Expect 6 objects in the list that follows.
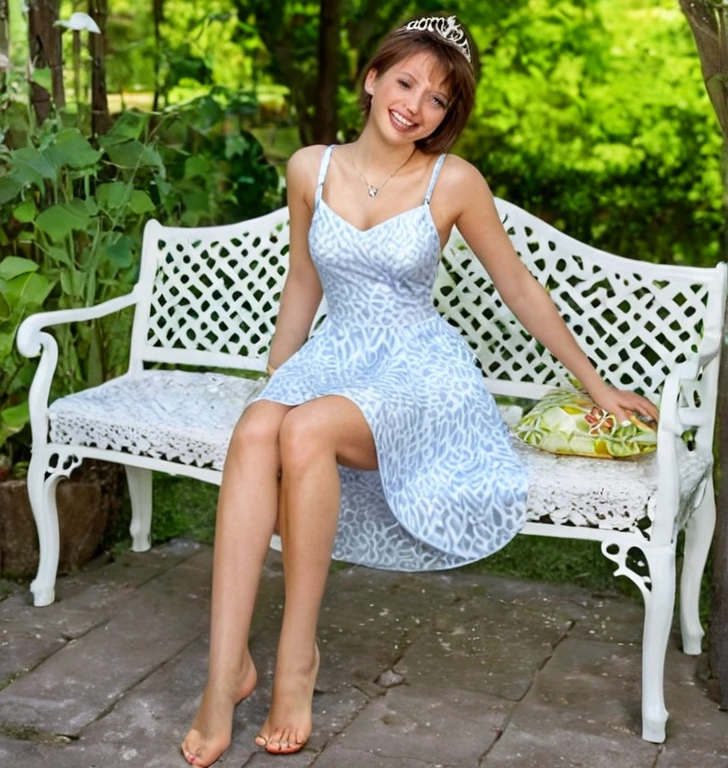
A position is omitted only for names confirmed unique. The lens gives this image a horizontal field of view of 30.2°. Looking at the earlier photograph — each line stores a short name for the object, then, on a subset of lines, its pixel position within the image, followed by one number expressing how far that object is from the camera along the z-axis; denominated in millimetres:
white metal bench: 2877
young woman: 2736
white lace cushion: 2891
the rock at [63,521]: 3650
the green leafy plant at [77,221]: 3543
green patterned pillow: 3020
